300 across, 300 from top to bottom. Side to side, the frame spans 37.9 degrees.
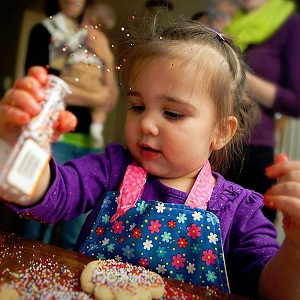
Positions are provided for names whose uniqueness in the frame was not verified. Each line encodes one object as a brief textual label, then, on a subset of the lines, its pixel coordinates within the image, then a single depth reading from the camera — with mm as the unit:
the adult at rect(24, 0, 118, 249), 787
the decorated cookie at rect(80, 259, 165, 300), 527
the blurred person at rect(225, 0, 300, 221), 982
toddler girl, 688
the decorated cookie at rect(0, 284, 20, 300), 488
